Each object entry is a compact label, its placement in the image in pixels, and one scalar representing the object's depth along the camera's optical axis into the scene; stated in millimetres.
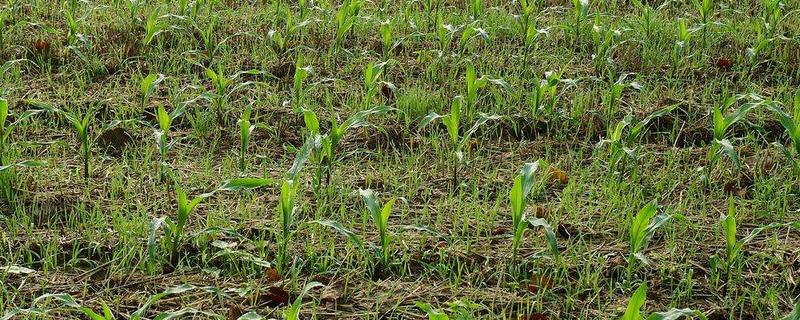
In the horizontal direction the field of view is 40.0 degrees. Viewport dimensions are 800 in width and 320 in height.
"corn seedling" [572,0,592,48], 5258
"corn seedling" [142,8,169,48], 4828
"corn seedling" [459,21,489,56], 4818
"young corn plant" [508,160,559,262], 2980
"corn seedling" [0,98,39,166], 3576
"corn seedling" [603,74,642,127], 4156
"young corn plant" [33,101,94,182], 3566
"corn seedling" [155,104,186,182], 3600
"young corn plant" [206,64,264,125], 4156
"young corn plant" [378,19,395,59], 4914
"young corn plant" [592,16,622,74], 4910
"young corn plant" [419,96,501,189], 3717
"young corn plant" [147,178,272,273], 2951
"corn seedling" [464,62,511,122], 4039
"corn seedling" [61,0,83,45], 4852
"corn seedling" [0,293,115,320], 2537
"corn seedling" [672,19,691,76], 4867
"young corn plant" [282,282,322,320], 2492
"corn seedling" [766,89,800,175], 3539
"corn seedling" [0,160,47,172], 3281
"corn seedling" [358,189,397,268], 3025
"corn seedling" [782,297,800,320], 2578
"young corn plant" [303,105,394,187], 3520
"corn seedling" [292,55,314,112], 4281
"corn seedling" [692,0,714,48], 5238
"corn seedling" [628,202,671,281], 2977
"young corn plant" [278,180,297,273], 3010
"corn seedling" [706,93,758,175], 3609
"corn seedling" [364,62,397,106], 4215
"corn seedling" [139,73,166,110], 4062
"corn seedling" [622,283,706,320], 2495
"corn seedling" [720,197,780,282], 2955
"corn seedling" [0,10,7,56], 4852
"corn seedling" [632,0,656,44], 5254
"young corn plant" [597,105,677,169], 3670
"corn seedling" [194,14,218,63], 4848
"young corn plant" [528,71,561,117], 4141
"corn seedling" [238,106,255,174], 3654
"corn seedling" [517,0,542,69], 4855
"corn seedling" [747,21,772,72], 4852
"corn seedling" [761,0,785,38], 5207
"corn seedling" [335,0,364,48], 4935
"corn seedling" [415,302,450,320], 2463
